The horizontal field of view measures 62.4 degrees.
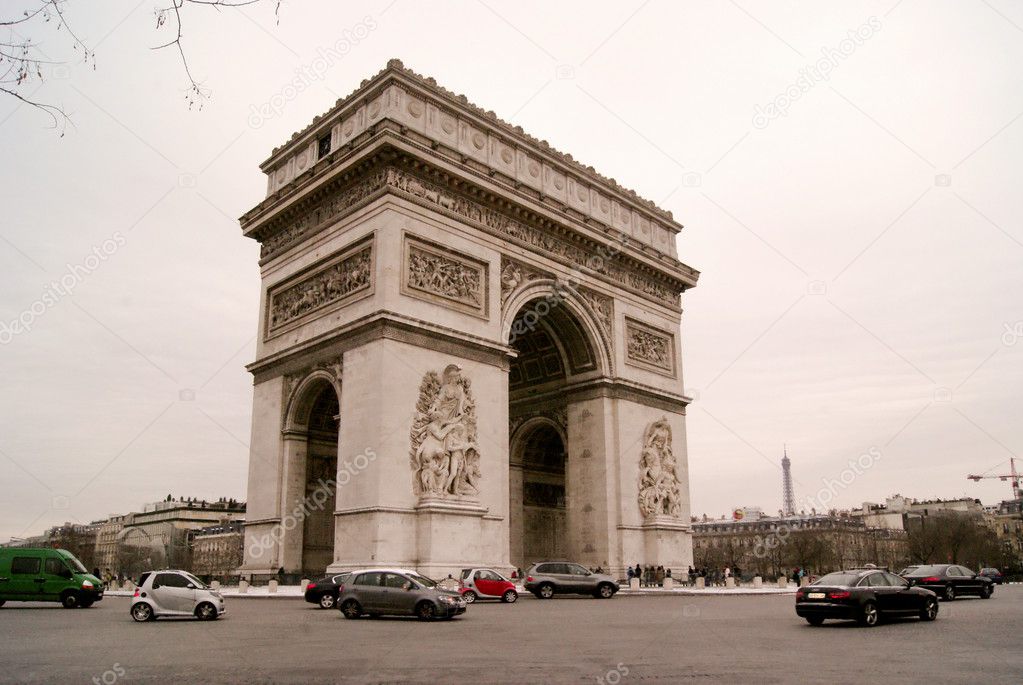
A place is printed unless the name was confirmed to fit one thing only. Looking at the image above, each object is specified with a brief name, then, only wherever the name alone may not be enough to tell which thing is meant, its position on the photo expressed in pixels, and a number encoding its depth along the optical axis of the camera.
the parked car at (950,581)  25.45
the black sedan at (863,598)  15.54
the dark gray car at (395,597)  17.36
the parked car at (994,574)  53.08
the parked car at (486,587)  24.08
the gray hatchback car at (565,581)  26.42
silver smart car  17.61
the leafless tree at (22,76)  6.20
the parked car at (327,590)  21.28
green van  22.44
